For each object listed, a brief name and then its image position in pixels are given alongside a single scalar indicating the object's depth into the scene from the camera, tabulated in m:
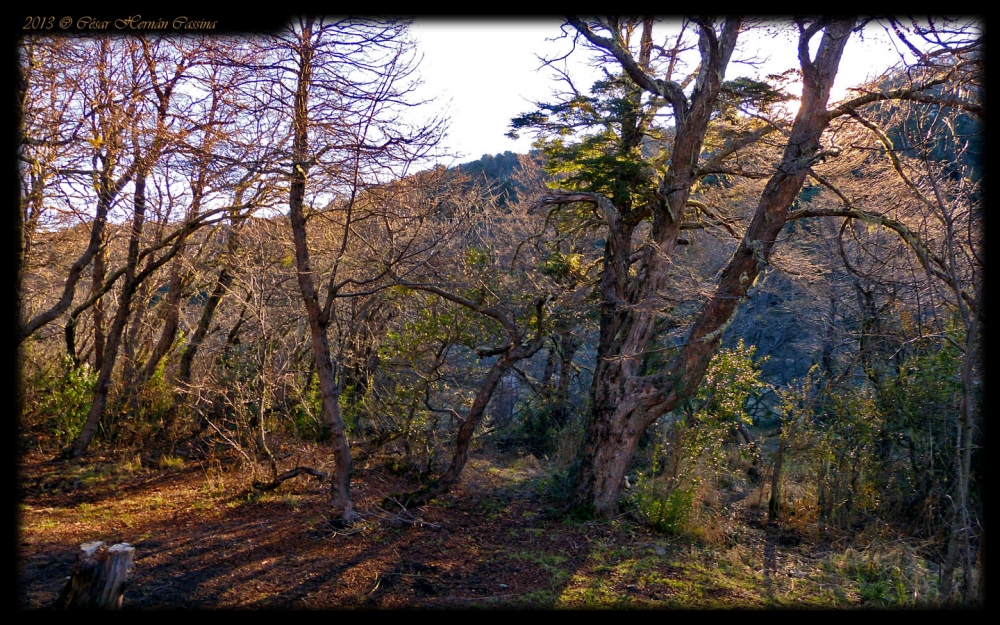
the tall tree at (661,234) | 7.76
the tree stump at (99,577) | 4.06
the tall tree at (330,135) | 6.36
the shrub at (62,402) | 9.70
